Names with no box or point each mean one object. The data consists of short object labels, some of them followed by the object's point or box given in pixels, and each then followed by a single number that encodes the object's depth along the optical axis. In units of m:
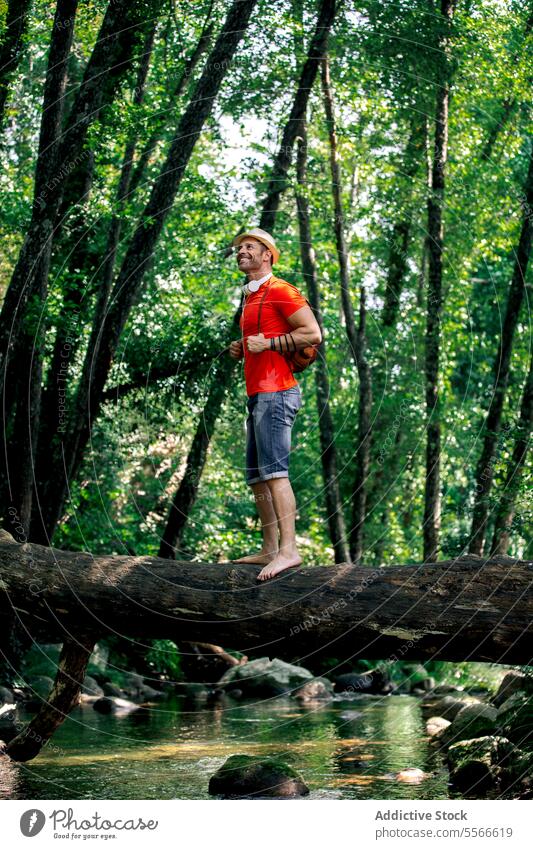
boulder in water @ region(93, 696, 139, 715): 15.98
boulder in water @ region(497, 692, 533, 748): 10.58
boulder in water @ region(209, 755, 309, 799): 9.62
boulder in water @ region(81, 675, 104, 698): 16.83
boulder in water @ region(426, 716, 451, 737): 13.87
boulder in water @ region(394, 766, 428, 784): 10.44
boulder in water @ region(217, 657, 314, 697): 18.89
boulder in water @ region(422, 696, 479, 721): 15.44
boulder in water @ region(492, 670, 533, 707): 14.54
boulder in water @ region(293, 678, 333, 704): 18.20
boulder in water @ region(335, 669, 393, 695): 19.78
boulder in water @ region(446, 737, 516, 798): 10.17
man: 7.76
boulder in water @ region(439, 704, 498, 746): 12.09
